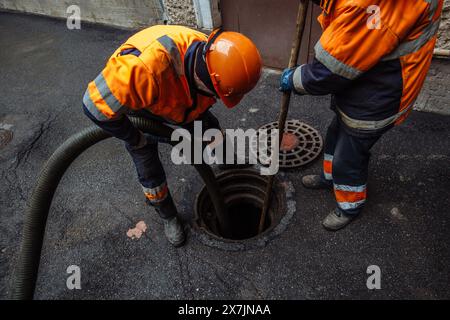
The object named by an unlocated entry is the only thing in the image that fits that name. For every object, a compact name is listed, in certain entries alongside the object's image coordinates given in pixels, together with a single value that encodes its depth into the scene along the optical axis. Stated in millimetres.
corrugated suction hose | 1951
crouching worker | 1739
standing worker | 1569
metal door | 3918
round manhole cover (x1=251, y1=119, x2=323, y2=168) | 3201
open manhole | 2666
